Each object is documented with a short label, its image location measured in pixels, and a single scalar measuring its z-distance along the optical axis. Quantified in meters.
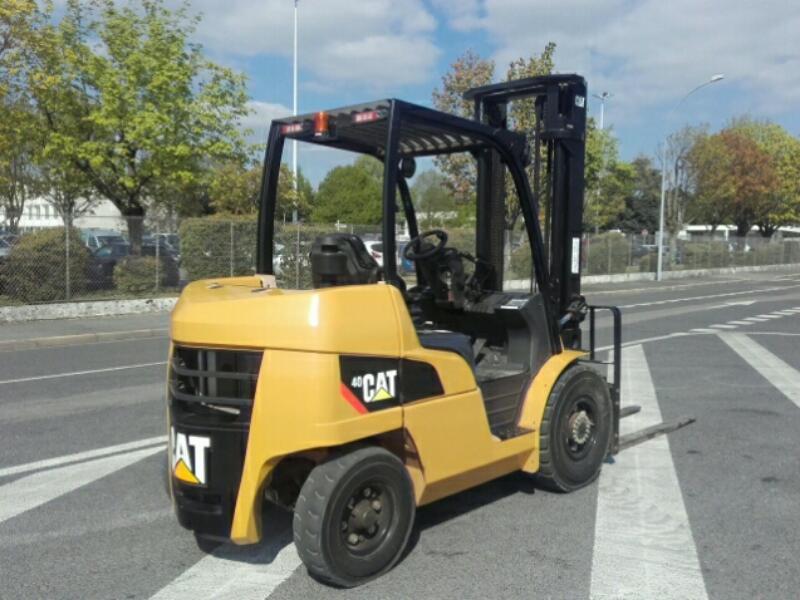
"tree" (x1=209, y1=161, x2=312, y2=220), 22.06
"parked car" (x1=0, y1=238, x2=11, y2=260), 15.40
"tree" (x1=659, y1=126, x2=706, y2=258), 45.41
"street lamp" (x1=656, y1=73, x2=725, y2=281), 32.66
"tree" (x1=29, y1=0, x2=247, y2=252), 18.66
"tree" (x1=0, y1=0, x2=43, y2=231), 15.67
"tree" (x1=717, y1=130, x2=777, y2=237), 46.62
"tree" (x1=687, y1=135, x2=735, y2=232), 45.00
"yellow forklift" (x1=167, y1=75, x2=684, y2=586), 3.55
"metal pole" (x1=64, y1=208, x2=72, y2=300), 15.95
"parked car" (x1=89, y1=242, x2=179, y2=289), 16.81
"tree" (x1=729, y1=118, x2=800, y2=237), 53.03
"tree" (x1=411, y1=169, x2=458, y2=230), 28.89
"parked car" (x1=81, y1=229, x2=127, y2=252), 16.73
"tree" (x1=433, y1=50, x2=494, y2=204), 27.64
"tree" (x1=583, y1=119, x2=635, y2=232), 31.88
